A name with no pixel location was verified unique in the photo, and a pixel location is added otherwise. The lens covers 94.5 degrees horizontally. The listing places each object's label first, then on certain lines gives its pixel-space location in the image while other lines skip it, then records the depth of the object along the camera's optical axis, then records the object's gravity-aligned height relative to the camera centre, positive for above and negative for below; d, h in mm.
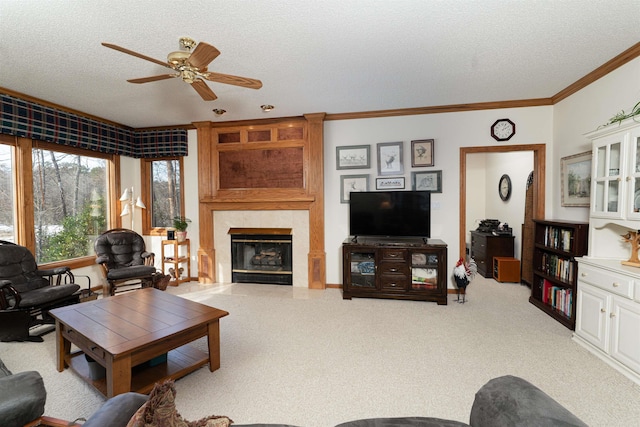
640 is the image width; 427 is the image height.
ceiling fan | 1962 +1000
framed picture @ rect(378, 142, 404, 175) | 4250 +650
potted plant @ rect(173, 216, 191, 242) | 4703 -372
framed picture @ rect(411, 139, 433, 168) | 4160 +713
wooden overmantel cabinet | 4484 +483
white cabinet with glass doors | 2332 +258
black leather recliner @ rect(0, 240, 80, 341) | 2718 -898
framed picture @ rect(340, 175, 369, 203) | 4371 +275
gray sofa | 961 -712
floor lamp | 4781 +13
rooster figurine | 3819 -913
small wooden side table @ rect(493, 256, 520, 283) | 4672 -1064
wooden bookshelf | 3029 -731
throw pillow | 752 -541
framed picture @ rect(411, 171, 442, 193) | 4164 +314
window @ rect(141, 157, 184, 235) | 5074 +201
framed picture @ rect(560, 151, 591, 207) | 3221 +270
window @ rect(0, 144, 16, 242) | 3490 +109
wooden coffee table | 1779 -865
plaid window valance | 3420 +1019
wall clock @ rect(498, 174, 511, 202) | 5543 +306
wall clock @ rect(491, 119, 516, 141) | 3957 +986
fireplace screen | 4707 -897
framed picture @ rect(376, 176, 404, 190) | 4273 +291
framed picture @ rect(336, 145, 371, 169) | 4348 +692
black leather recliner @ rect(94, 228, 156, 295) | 3943 -790
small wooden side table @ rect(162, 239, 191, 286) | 4699 -887
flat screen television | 3990 -140
